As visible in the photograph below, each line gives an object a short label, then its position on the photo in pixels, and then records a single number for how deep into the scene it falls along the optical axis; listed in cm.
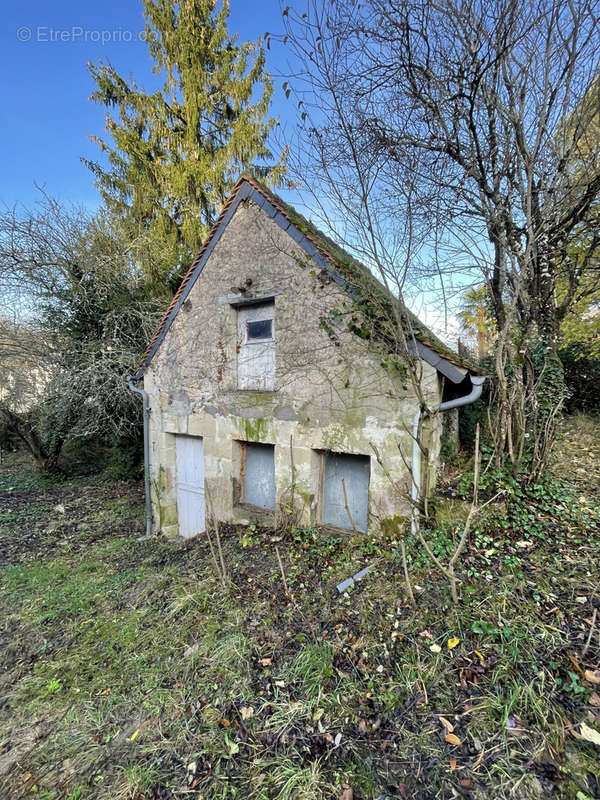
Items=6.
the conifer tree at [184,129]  1277
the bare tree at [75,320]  1051
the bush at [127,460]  1300
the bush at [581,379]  1040
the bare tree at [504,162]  478
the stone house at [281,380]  528
